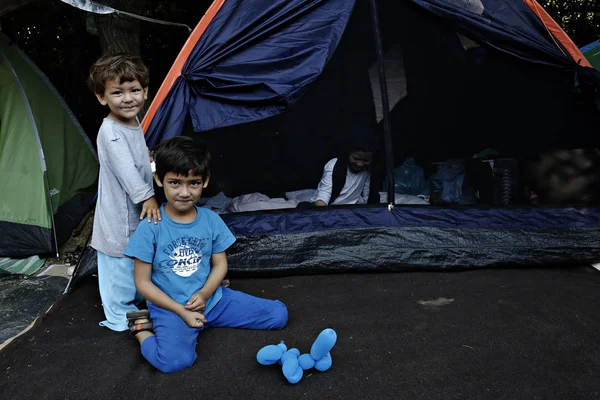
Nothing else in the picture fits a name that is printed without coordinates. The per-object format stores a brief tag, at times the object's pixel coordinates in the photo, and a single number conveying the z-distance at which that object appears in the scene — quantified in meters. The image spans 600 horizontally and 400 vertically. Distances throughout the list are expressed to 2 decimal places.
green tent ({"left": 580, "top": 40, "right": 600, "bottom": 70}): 4.08
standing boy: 2.07
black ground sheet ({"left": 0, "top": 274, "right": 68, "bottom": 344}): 2.50
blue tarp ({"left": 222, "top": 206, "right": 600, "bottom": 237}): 2.76
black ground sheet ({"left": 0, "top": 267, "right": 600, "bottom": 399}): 1.70
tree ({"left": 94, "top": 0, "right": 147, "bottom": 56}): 3.77
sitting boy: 1.91
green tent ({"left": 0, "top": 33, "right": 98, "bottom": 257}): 3.36
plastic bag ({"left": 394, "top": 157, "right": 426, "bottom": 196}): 3.12
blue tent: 2.61
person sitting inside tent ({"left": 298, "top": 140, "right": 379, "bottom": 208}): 2.90
